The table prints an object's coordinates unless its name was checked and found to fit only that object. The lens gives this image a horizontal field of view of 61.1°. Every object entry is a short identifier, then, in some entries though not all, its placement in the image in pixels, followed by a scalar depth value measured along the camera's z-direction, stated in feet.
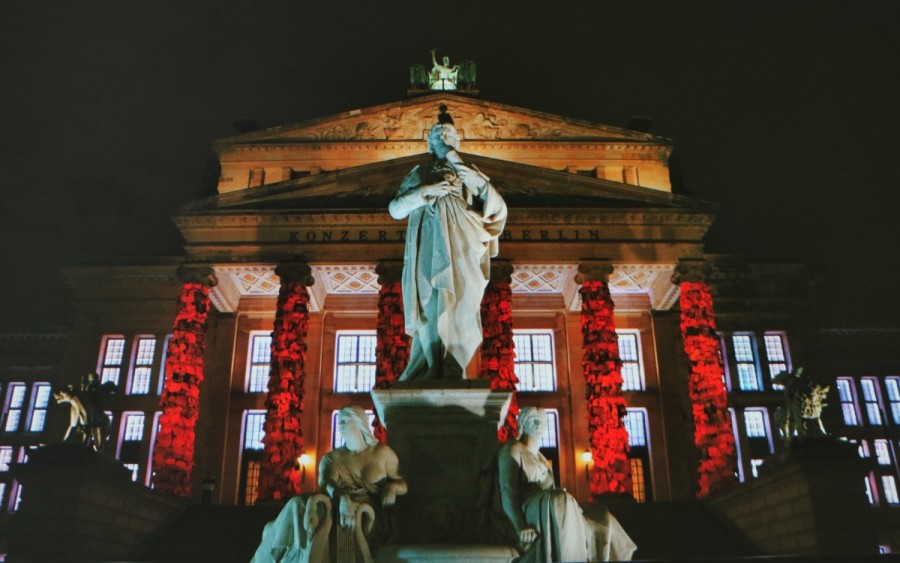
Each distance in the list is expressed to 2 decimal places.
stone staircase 70.13
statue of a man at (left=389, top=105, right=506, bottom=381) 23.80
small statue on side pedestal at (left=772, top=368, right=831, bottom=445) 69.10
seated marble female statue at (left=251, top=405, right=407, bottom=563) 18.13
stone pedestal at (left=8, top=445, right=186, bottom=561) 62.18
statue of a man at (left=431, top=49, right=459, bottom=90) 130.31
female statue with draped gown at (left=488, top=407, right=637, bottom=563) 18.67
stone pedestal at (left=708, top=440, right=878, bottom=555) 58.70
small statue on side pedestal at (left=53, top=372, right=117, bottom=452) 71.56
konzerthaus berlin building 96.89
